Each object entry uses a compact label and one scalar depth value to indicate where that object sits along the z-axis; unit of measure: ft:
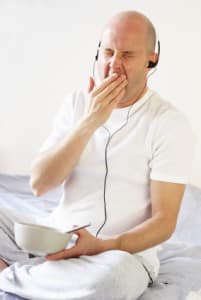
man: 7.25
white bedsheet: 7.25
